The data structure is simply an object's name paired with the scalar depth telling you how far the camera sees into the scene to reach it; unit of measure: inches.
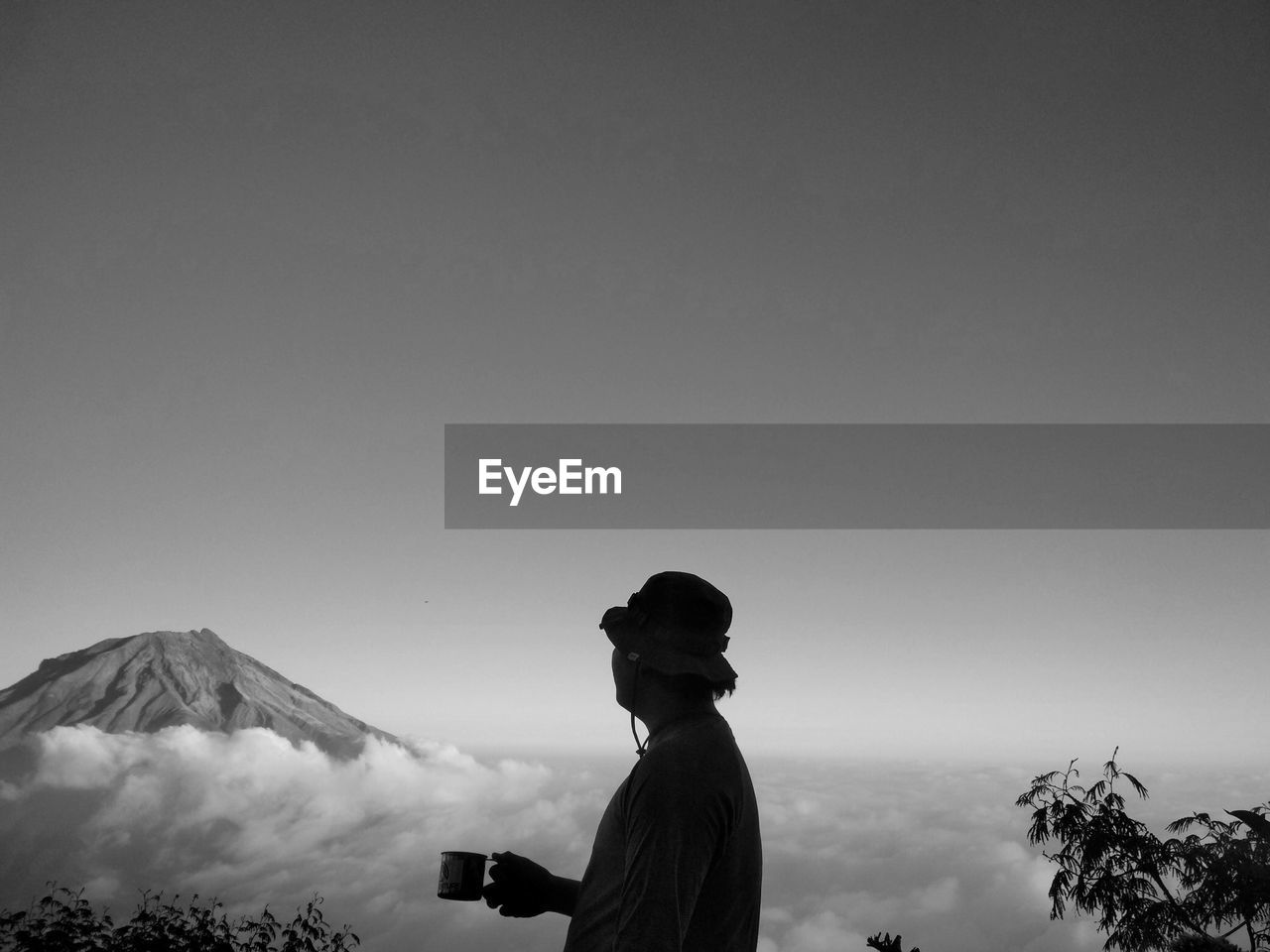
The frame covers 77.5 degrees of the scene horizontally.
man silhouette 64.5
